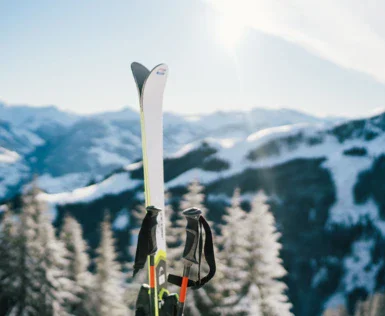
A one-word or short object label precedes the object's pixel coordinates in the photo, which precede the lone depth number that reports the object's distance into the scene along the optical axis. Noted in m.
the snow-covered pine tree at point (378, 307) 20.64
